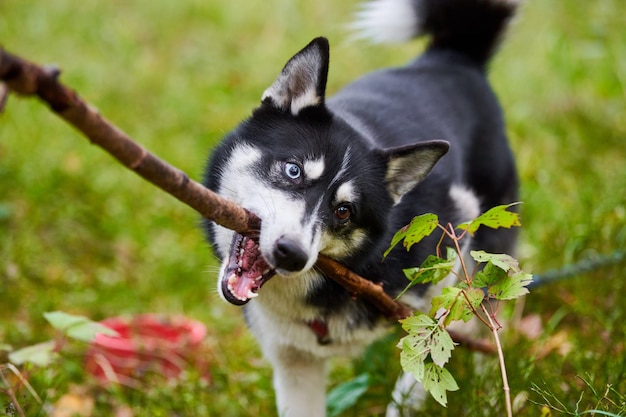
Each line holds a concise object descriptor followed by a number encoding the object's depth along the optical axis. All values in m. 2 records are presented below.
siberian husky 2.34
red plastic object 3.44
